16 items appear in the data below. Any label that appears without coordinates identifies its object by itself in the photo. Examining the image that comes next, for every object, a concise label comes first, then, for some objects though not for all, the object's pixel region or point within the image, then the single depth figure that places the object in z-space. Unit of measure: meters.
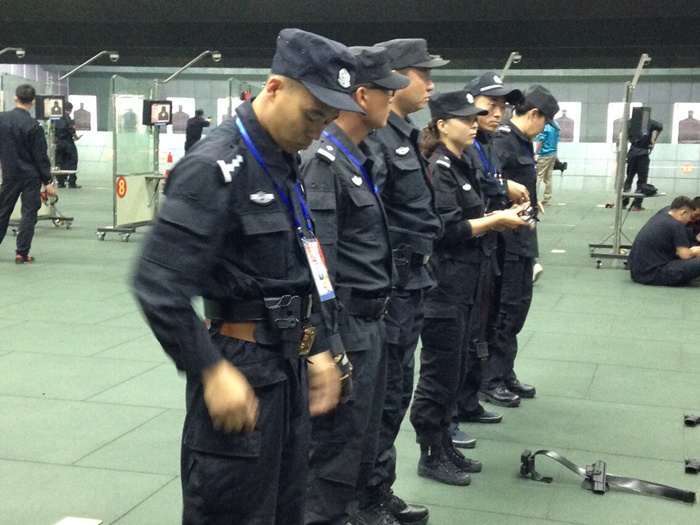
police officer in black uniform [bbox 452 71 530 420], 4.62
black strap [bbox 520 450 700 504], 4.03
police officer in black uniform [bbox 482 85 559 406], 5.37
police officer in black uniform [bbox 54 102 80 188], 18.36
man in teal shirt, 15.86
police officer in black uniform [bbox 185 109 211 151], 18.05
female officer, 4.20
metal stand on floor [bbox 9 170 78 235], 12.85
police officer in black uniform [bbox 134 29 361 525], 2.11
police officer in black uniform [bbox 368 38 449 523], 3.58
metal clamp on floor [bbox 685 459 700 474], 4.37
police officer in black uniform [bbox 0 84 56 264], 10.16
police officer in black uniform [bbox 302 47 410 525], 3.07
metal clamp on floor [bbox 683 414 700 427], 5.08
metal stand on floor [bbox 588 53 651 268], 10.60
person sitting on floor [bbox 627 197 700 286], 9.38
